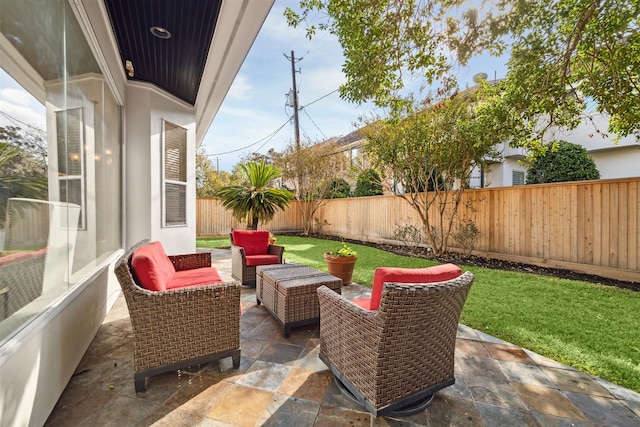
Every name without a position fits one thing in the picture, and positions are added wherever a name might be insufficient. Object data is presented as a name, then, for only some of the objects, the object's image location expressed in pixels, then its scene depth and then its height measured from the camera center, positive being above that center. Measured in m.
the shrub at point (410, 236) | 7.19 -0.68
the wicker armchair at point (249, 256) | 4.18 -0.71
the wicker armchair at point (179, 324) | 1.80 -0.79
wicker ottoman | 2.63 -0.83
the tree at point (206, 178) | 13.51 +1.64
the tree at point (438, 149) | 5.22 +1.28
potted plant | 4.29 -0.82
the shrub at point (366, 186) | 9.60 +0.96
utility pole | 13.39 +5.94
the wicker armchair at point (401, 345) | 1.46 -0.79
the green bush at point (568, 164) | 6.54 +1.08
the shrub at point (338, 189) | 11.35 +0.91
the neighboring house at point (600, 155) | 8.34 +1.72
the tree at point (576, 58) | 2.59 +1.65
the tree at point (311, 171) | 10.80 +1.58
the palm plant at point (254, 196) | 6.20 +0.33
